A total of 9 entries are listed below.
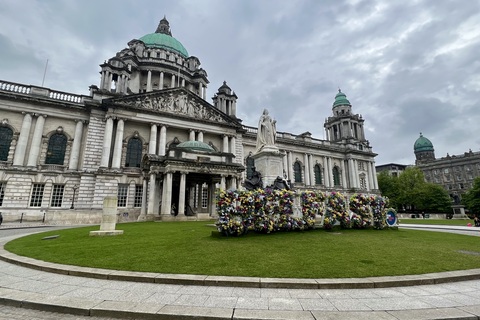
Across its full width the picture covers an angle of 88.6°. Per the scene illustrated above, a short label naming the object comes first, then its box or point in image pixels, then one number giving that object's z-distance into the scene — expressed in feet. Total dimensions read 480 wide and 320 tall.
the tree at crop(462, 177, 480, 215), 166.15
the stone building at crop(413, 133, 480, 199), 280.72
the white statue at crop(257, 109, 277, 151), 55.11
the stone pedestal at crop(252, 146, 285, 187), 50.98
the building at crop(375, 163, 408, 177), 359.66
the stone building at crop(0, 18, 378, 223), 93.61
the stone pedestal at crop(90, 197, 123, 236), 45.65
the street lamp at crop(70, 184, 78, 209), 106.83
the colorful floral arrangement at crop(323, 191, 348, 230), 46.50
